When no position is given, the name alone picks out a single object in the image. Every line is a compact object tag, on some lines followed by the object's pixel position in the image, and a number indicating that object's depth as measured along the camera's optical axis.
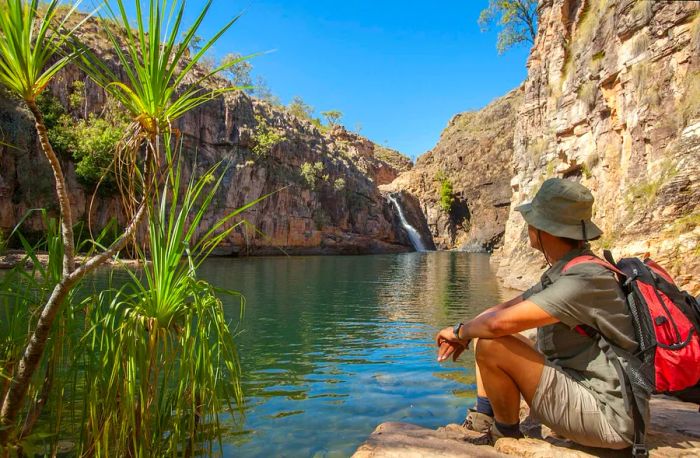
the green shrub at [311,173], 49.34
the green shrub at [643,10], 13.82
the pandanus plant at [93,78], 1.83
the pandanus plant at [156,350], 2.33
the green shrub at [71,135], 29.67
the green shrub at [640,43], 13.88
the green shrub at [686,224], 9.19
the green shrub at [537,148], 23.83
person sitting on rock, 2.27
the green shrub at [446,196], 61.94
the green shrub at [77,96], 32.72
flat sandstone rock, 2.49
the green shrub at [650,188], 10.59
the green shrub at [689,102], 11.38
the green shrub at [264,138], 44.19
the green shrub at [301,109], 78.00
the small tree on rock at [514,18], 37.38
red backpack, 2.22
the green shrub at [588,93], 17.77
